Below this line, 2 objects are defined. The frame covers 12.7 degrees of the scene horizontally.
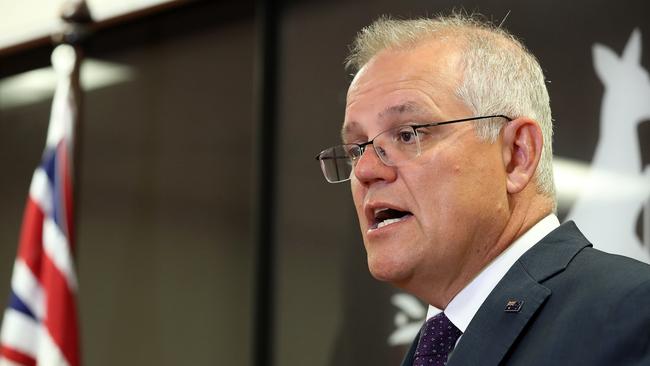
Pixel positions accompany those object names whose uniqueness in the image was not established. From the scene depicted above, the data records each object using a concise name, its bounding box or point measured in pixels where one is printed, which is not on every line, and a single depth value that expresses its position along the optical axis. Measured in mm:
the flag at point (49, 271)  3480
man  2616
